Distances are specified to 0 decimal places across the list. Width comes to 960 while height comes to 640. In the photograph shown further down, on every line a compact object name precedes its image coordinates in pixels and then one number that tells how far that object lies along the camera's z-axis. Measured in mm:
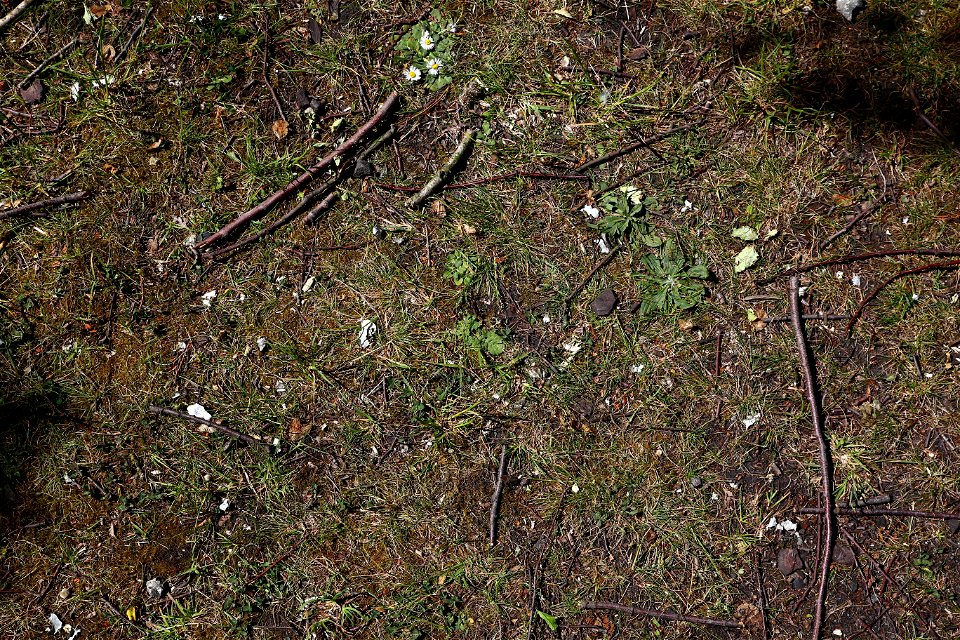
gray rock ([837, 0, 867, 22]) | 3051
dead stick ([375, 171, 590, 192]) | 3088
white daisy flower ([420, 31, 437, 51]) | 3166
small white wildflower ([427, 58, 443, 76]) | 3164
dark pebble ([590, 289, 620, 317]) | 3021
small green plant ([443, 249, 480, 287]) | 3064
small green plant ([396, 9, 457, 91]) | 3164
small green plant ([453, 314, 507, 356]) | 3043
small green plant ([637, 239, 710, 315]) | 3008
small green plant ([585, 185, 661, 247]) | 3055
